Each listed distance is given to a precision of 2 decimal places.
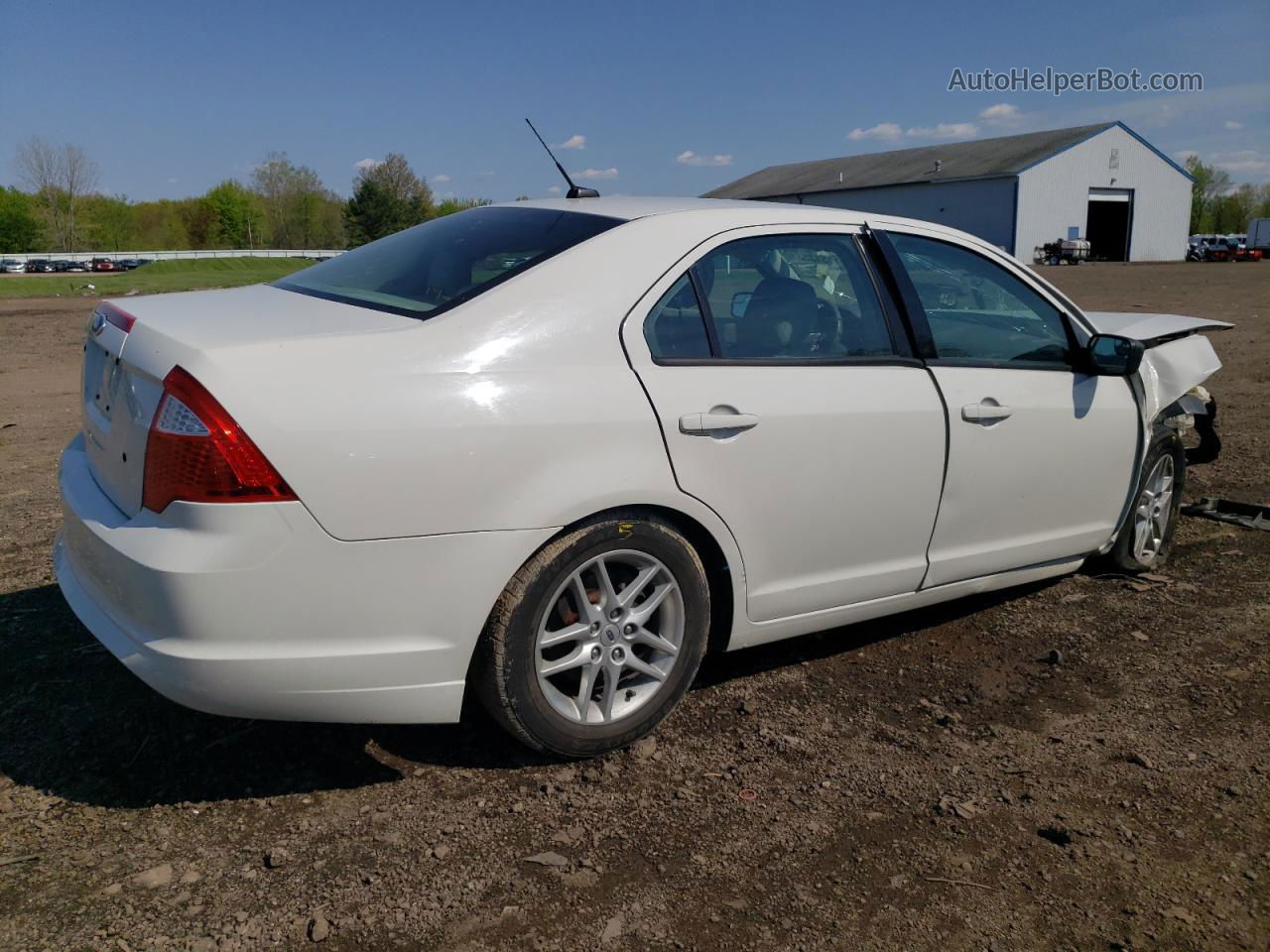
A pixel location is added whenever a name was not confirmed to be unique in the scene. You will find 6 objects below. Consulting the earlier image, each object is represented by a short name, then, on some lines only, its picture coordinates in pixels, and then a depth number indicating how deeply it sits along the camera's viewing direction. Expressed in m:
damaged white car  2.65
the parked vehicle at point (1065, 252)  55.66
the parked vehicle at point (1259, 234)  67.62
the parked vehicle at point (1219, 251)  61.04
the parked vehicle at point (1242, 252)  60.16
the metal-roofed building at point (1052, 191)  59.50
